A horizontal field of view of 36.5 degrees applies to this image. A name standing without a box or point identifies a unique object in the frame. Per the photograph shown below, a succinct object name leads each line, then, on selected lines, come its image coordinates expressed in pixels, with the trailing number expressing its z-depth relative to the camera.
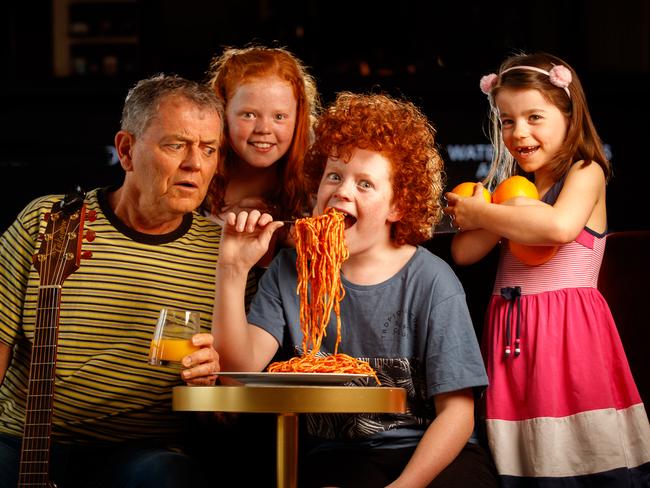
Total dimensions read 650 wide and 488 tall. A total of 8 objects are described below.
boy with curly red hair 2.45
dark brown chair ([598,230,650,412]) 2.87
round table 2.01
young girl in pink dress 2.64
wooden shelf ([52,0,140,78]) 8.60
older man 2.66
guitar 2.40
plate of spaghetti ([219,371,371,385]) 2.08
